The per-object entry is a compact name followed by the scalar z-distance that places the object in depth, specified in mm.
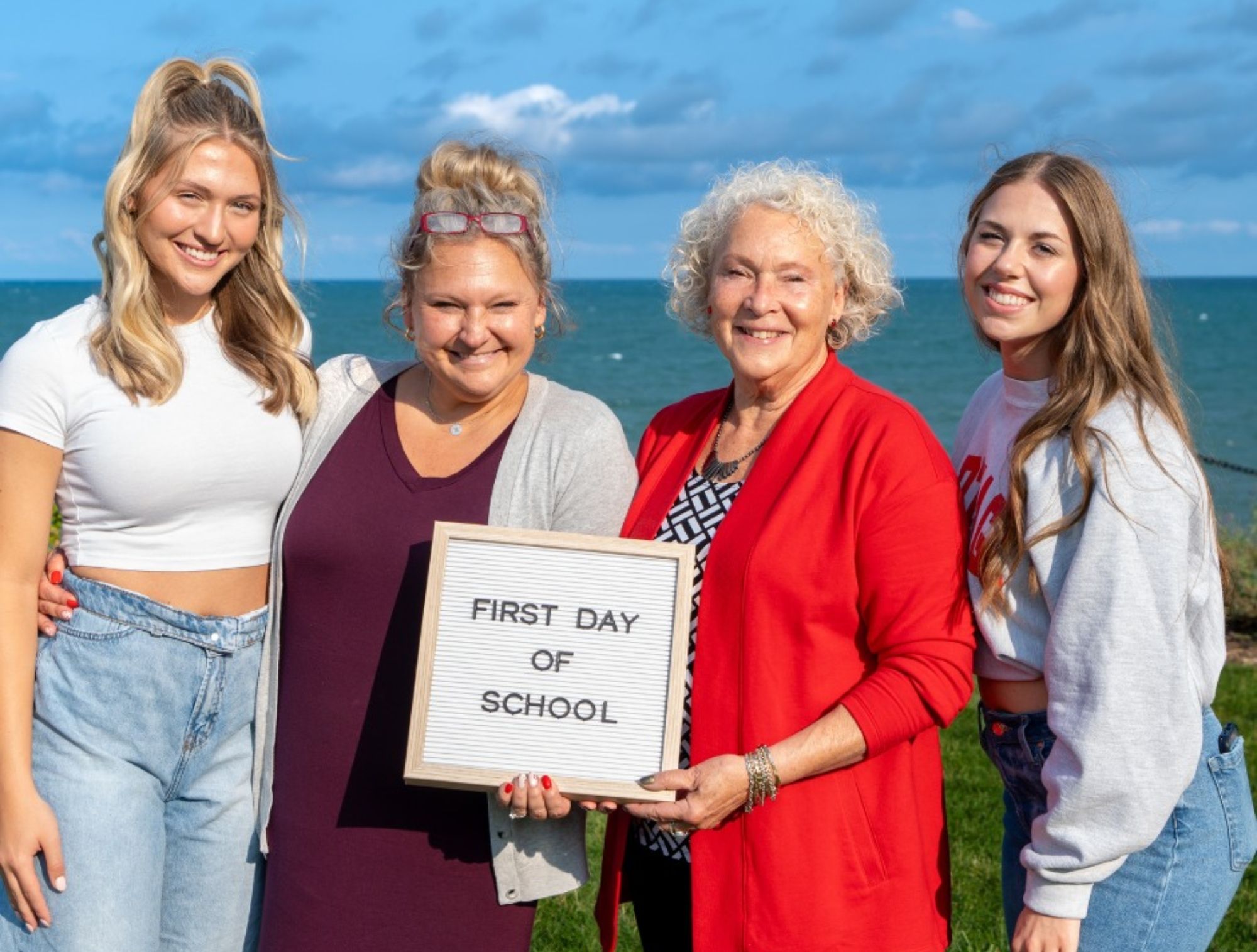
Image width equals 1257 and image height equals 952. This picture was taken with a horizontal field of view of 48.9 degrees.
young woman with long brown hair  2912
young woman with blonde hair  3203
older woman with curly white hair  3125
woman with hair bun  3338
